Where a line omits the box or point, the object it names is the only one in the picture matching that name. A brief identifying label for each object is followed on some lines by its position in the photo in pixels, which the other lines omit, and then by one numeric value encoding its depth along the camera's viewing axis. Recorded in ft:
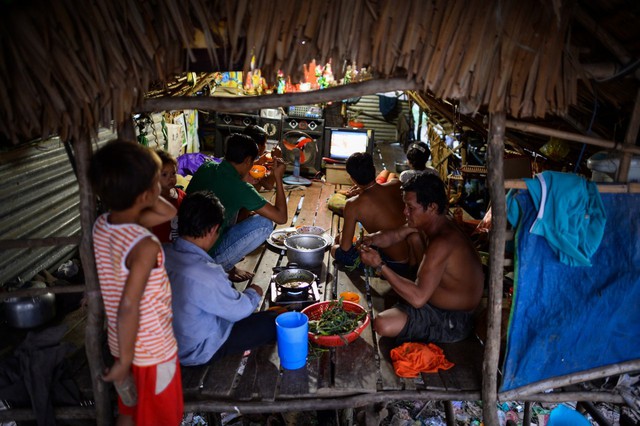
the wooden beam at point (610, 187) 9.40
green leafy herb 11.50
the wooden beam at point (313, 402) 9.83
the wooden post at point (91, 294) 8.75
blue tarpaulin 9.57
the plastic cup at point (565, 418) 10.90
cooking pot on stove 13.09
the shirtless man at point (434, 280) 11.09
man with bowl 14.23
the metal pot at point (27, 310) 11.82
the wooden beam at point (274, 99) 8.94
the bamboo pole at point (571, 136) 8.86
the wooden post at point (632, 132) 9.10
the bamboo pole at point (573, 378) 10.12
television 28.94
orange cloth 10.62
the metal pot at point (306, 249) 15.55
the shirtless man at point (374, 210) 15.23
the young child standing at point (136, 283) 7.20
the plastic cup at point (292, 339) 10.00
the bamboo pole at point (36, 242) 8.62
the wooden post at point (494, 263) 9.08
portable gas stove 12.91
